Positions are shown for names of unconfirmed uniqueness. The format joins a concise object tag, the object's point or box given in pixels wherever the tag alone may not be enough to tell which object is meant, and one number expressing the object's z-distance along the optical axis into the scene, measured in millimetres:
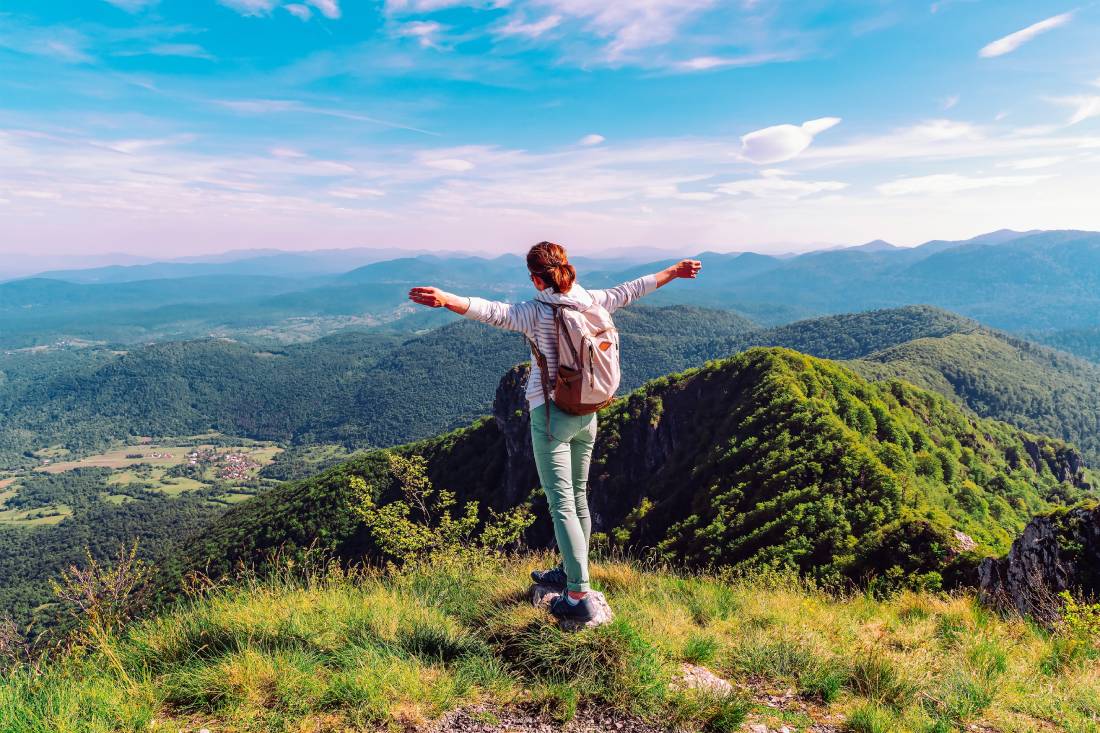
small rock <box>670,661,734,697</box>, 4262
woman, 4711
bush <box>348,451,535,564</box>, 8188
